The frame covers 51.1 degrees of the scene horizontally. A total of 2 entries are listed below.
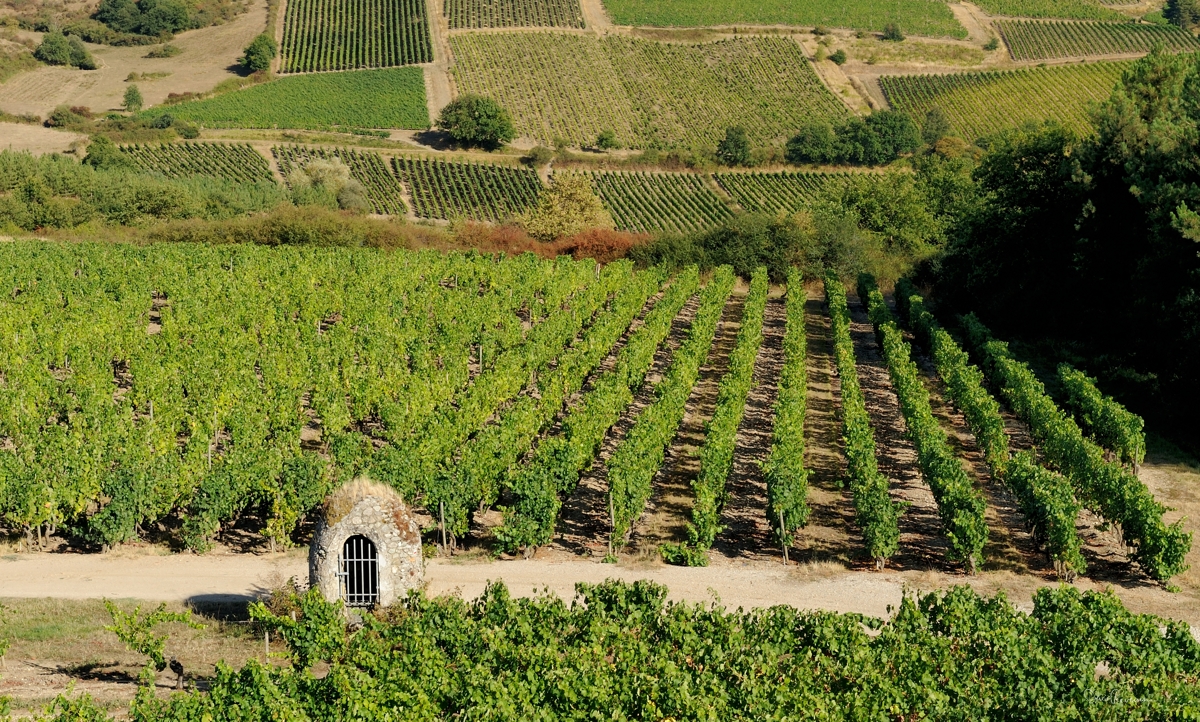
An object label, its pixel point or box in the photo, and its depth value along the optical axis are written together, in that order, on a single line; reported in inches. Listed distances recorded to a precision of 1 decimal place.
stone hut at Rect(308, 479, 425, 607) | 771.4
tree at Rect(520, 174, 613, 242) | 2511.1
